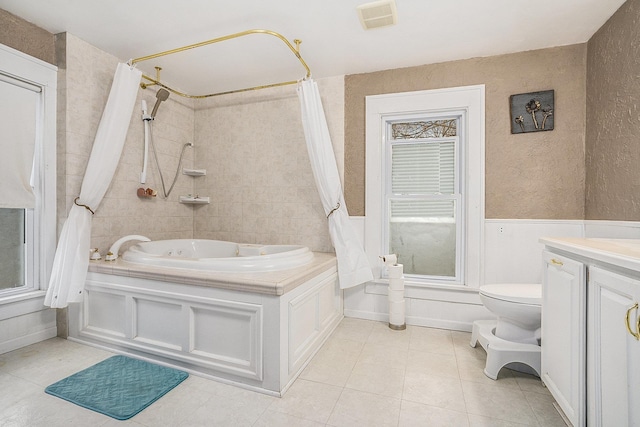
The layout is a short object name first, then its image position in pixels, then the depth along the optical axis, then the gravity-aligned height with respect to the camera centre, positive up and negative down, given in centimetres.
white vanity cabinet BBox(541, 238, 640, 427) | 95 -44
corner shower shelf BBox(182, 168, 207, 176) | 324 +43
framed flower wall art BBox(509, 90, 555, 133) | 234 +80
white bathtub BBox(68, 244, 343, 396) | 166 -64
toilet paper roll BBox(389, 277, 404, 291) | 254 -60
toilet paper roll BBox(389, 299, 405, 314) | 254 -80
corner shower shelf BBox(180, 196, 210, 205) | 322 +12
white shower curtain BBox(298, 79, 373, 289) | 242 +18
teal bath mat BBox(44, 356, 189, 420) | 152 -97
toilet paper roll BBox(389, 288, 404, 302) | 254 -70
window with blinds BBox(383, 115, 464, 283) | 265 +15
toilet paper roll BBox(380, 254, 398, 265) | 260 -40
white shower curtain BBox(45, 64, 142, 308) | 206 +16
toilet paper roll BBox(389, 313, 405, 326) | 255 -90
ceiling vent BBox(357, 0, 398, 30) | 185 +127
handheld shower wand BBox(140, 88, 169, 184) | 275 +86
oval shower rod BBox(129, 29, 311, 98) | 194 +116
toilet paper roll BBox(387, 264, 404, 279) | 255 -50
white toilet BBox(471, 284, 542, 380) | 176 -72
